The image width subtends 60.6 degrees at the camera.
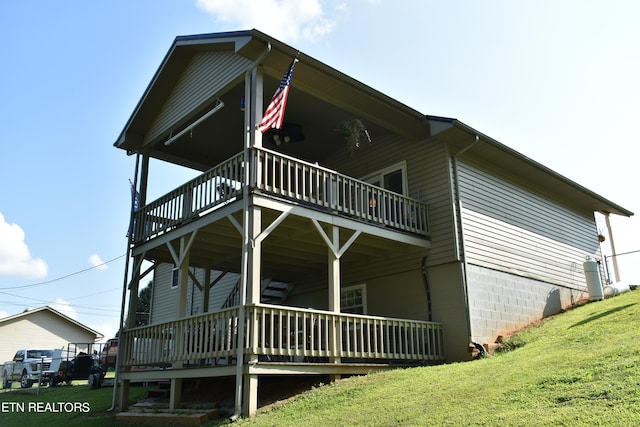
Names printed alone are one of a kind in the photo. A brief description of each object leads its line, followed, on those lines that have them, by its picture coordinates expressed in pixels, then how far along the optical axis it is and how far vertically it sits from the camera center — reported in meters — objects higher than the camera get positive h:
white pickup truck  24.18 +0.42
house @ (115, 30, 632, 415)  11.17 +3.44
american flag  11.23 +5.23
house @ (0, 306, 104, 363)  41.53 +3.49
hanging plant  14.60 +6.26
